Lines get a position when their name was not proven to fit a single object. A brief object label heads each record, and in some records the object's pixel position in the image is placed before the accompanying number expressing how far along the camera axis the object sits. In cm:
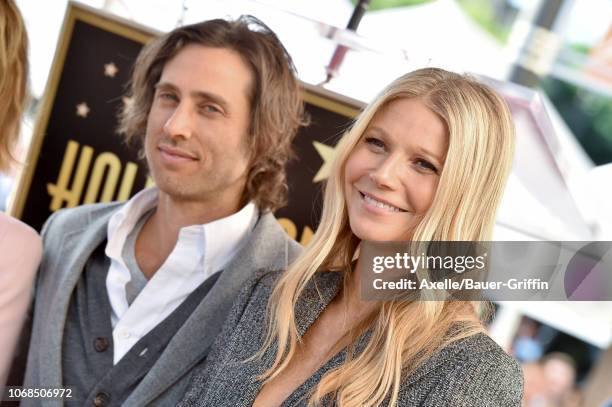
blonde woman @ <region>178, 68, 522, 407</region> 145
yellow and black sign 232
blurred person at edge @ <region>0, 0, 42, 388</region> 183
